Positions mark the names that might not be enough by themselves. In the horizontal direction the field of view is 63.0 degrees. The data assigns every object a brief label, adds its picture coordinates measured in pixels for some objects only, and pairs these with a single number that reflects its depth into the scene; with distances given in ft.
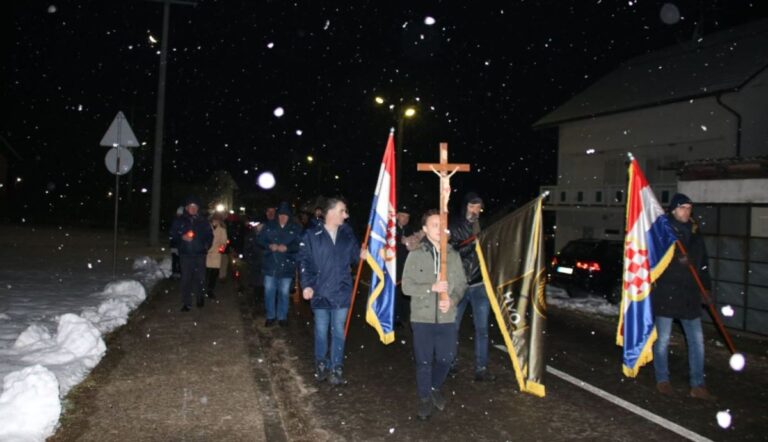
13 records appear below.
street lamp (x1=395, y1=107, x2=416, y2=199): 78.38
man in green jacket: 17.22
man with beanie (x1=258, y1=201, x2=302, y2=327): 29.78
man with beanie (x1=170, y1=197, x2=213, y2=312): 32.01
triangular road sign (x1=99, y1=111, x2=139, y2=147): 36.06
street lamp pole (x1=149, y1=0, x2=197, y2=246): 65.21
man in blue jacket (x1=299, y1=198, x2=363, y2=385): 20.21
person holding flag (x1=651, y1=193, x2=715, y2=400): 20.01
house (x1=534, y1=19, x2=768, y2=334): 72.38
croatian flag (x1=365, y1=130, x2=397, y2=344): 21.30
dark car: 41.16
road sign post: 36.06
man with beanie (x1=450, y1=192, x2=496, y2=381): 20.98
